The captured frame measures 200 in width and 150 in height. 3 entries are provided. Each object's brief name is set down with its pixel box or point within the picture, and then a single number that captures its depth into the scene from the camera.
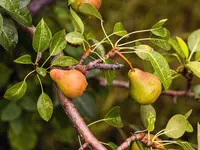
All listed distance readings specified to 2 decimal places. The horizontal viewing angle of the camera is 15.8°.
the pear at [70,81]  1.26
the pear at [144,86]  1.27
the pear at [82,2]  1.33
